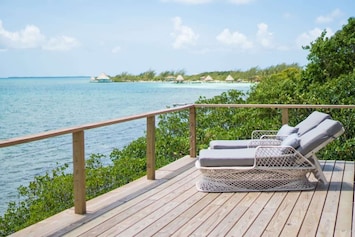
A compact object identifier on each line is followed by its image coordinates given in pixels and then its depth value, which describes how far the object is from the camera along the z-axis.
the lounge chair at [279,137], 5.51
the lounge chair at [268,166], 4.96
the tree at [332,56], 11.74
